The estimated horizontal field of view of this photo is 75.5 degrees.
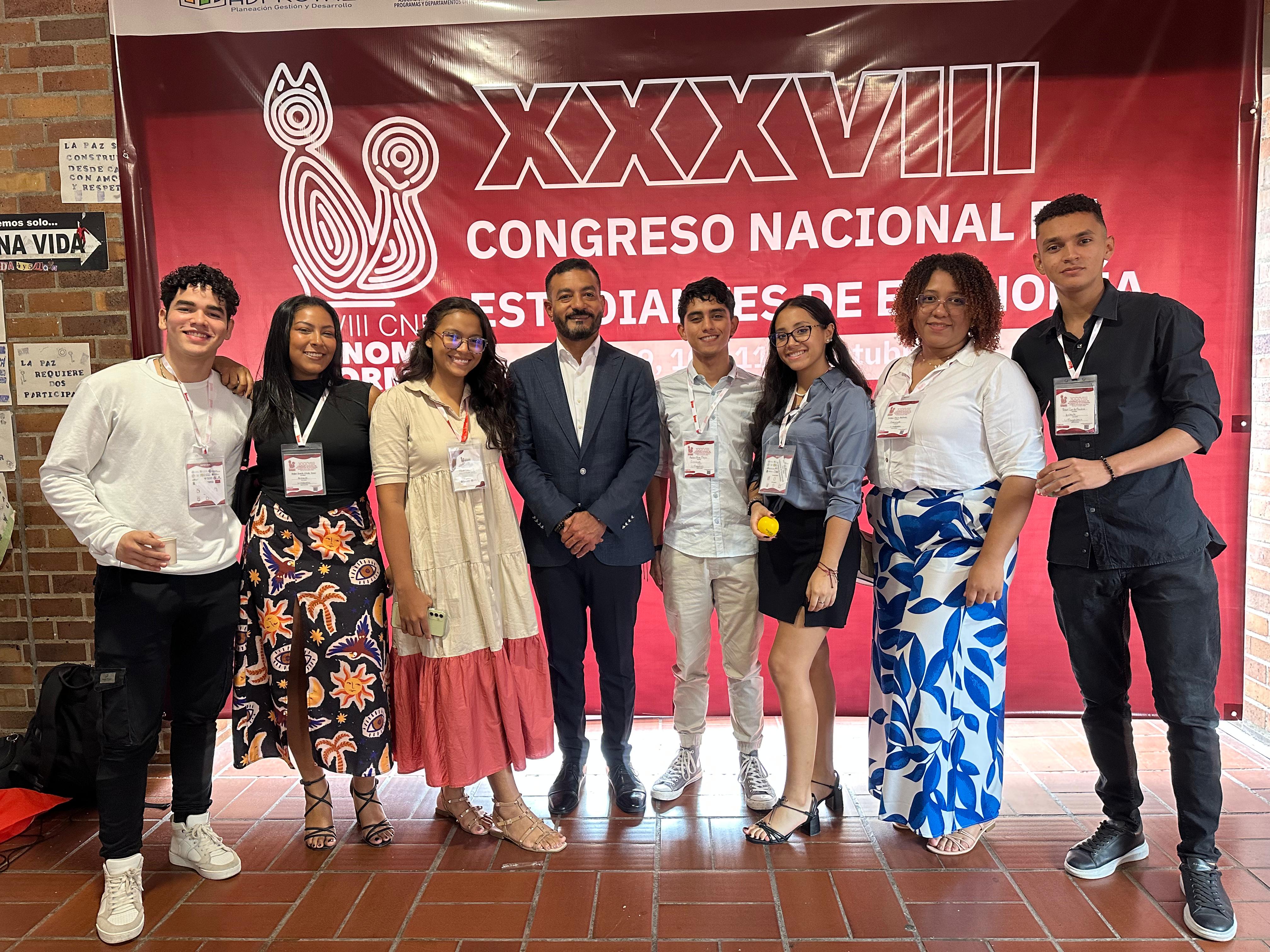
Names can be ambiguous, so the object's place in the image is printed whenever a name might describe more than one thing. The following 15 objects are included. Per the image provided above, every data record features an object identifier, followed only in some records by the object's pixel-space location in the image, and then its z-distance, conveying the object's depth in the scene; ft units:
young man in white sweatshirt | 7.26
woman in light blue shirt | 8.05
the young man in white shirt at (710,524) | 9.05
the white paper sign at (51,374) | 10.64
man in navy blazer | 8.86
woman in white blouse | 7.70
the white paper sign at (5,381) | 10.65
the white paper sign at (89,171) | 10.57
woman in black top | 7.98
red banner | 10.95
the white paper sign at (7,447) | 10.68
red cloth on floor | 8.92
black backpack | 9.45
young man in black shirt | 7.22
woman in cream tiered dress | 8.04
